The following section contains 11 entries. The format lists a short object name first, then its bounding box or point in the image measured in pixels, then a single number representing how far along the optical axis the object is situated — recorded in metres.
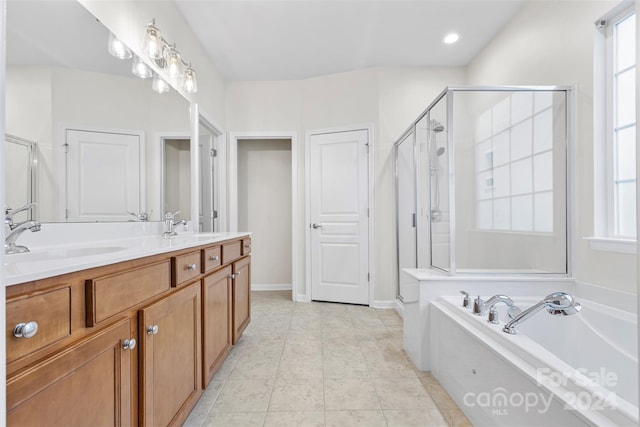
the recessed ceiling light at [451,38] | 2.83
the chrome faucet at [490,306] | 1.45
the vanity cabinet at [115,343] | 0.64
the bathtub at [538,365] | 0.91
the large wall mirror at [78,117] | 1.19
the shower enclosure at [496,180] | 2.05
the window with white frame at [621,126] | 1.65
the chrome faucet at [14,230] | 0.98
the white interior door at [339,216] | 3.43
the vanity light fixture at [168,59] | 1.96
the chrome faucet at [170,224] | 2.09
